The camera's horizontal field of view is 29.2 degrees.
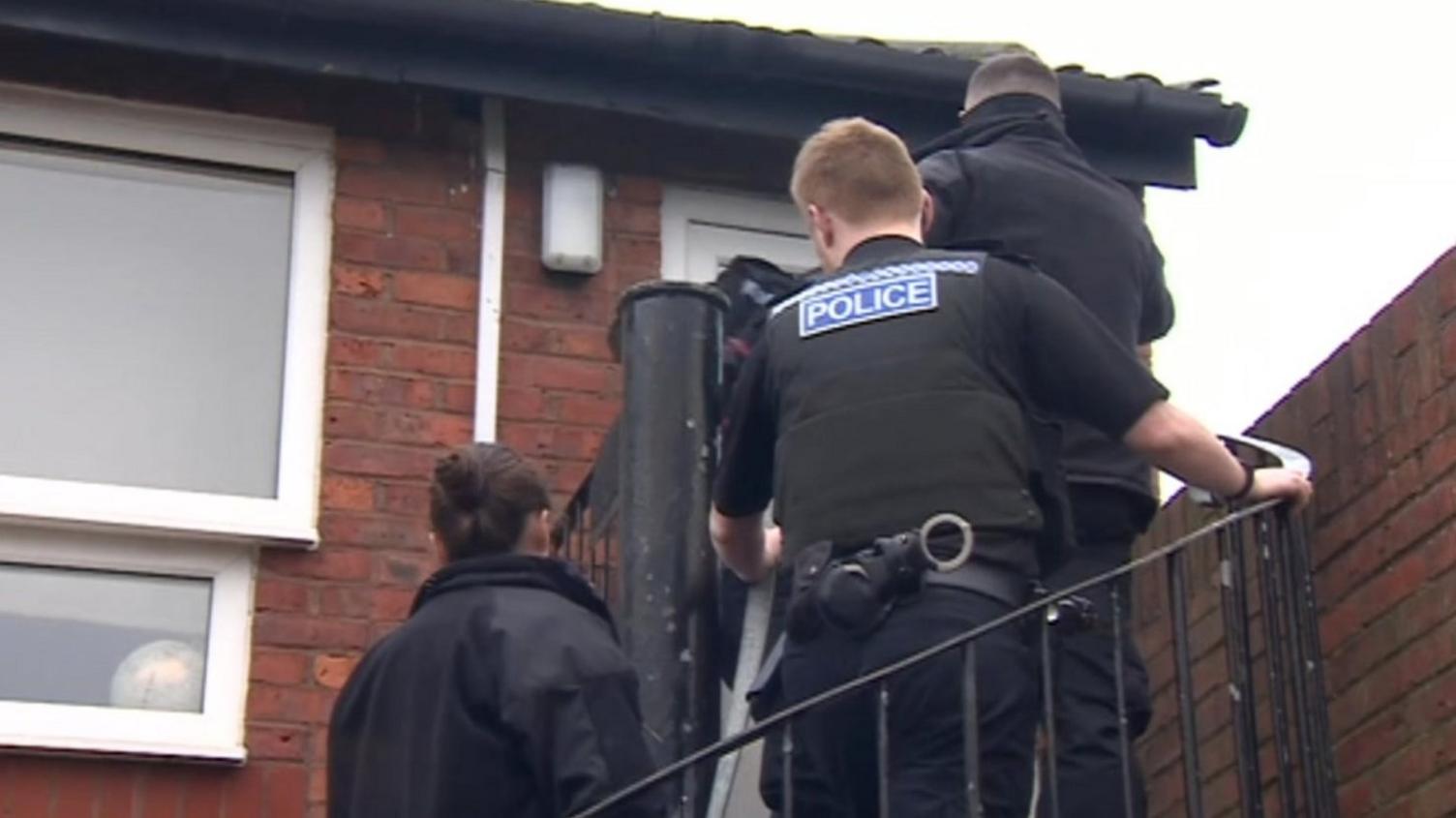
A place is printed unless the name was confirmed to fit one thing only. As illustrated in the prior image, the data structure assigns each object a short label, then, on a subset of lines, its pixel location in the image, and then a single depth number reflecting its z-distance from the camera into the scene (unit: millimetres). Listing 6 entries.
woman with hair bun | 4770
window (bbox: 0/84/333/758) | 6891
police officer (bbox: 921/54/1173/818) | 5152
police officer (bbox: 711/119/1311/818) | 4730
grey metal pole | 5754
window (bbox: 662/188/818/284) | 7953
